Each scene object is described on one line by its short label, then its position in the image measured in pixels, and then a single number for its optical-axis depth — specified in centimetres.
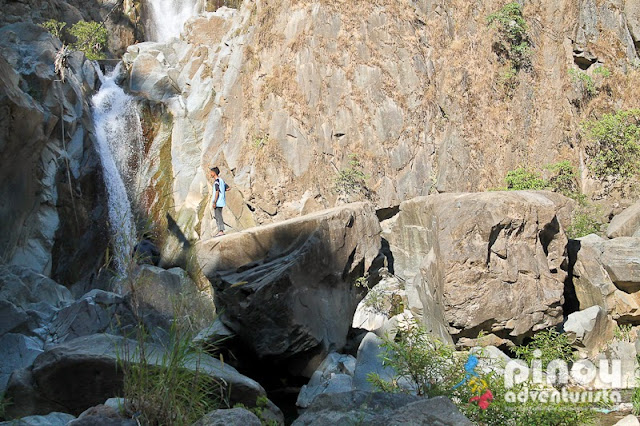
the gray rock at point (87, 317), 920
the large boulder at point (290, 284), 926
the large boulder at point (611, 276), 1030
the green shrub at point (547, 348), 808
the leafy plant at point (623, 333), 1015
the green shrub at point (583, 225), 1301
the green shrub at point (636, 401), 695
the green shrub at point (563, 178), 1500
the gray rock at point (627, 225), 1200
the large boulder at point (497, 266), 969
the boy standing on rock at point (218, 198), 1129
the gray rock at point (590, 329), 981
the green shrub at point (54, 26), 2005
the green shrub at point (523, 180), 1463
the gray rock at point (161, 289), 967
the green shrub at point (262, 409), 523
